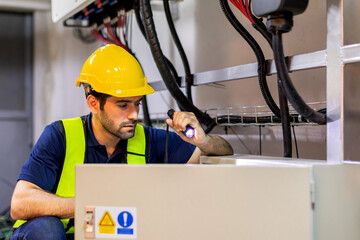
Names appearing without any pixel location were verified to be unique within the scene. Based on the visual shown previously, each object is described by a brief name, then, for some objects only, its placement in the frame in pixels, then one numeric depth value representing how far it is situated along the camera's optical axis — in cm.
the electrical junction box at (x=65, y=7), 195
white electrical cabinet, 83
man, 127
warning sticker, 89
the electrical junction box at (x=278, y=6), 91
